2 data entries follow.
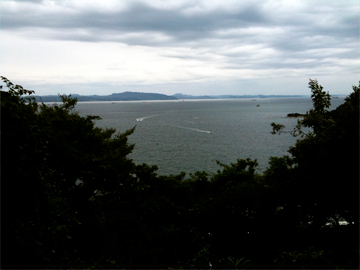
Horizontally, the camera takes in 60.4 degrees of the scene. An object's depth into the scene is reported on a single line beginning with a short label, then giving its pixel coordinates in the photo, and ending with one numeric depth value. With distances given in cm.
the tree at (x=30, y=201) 772
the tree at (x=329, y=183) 1063
